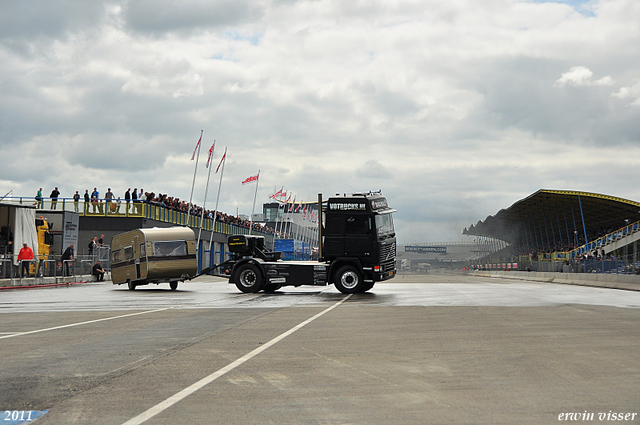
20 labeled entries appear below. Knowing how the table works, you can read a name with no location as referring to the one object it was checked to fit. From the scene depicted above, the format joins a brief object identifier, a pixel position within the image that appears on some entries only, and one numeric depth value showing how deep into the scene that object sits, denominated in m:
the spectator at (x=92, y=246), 39.92
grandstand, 45.48
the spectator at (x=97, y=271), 39.53
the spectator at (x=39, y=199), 48.78
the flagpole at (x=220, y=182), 59.69
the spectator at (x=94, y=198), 51.53
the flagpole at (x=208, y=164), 55.81
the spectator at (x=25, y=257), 31.56
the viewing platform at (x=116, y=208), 49.25
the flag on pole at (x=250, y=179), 67.75
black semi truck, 24.58
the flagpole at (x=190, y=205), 58.45
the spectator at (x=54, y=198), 48.88
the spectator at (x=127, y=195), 52.04
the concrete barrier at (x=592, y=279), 33.00
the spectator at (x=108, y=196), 51.69
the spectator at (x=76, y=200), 50.88
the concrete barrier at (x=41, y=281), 30.62
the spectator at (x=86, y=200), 51.56
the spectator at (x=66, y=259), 35.58
